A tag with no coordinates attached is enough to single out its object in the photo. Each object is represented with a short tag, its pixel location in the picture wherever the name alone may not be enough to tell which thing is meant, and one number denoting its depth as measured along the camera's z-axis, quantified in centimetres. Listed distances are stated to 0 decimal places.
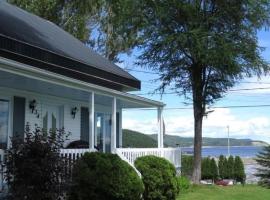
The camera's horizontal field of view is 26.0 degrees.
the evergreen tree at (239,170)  3874
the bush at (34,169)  1111
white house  1567
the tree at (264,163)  2988
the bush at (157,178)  1705
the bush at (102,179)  1358
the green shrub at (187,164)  3691
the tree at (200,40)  2345
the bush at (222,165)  3916
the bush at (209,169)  3775
